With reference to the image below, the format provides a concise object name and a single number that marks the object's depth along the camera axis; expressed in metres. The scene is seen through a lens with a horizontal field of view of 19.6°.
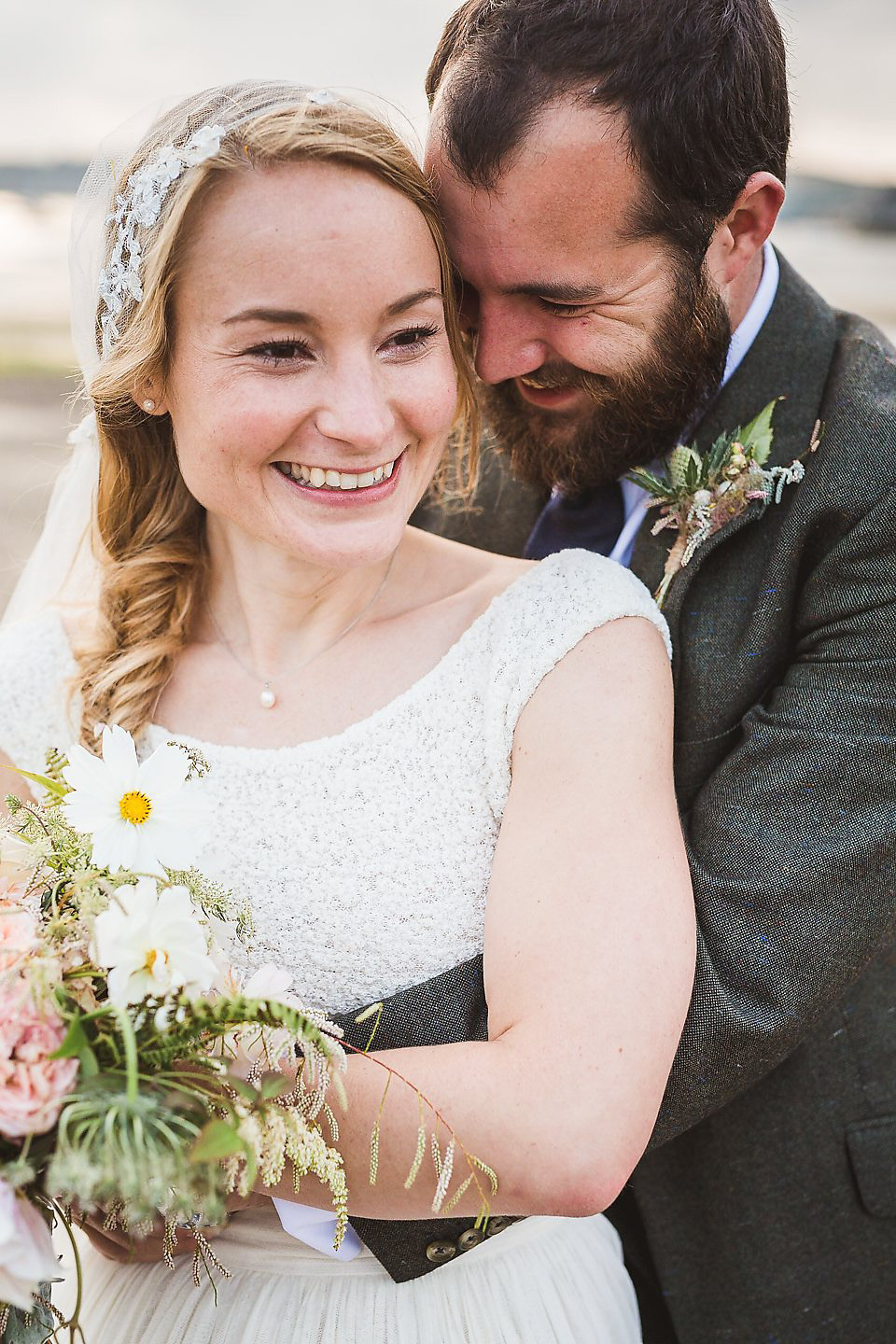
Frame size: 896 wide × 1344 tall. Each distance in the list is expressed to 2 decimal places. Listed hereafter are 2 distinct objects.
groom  1.23
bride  1.14
